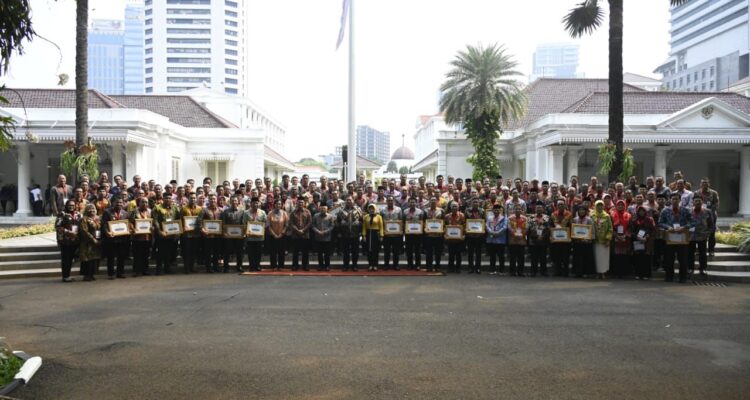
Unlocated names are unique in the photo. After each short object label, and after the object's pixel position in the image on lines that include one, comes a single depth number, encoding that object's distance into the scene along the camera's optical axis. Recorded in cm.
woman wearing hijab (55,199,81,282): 1284
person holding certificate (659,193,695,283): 1323
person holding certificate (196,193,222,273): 1427
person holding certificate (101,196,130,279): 1331
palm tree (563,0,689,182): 1719
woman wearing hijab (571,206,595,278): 1375
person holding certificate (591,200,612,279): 1366
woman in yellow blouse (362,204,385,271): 1440
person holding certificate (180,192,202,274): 1416
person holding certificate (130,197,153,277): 1366
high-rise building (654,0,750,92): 10438
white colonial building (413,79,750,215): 2770
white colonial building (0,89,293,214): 2725
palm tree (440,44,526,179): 3150
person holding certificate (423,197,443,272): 1448
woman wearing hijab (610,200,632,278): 1365
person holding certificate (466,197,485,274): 1431
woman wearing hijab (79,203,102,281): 1302
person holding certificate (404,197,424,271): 1445
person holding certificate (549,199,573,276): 1388
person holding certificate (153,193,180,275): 1388
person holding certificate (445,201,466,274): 1436
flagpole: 2009
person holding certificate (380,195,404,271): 1453
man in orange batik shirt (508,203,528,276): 1397
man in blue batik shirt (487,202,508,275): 1409
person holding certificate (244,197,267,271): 1434
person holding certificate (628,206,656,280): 1352
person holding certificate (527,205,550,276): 1395
